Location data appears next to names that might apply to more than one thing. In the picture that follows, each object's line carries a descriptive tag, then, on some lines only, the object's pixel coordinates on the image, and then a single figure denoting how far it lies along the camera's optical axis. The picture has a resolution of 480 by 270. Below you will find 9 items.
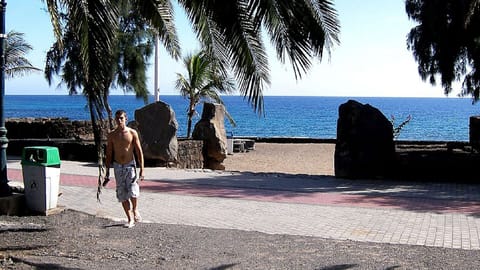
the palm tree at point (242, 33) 5.57
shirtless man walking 8.72
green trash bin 9.40
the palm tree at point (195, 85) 25.62
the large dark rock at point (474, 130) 22.29
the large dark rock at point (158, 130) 18.47
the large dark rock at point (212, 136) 21.50
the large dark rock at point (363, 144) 15.52
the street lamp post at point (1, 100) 8.74
